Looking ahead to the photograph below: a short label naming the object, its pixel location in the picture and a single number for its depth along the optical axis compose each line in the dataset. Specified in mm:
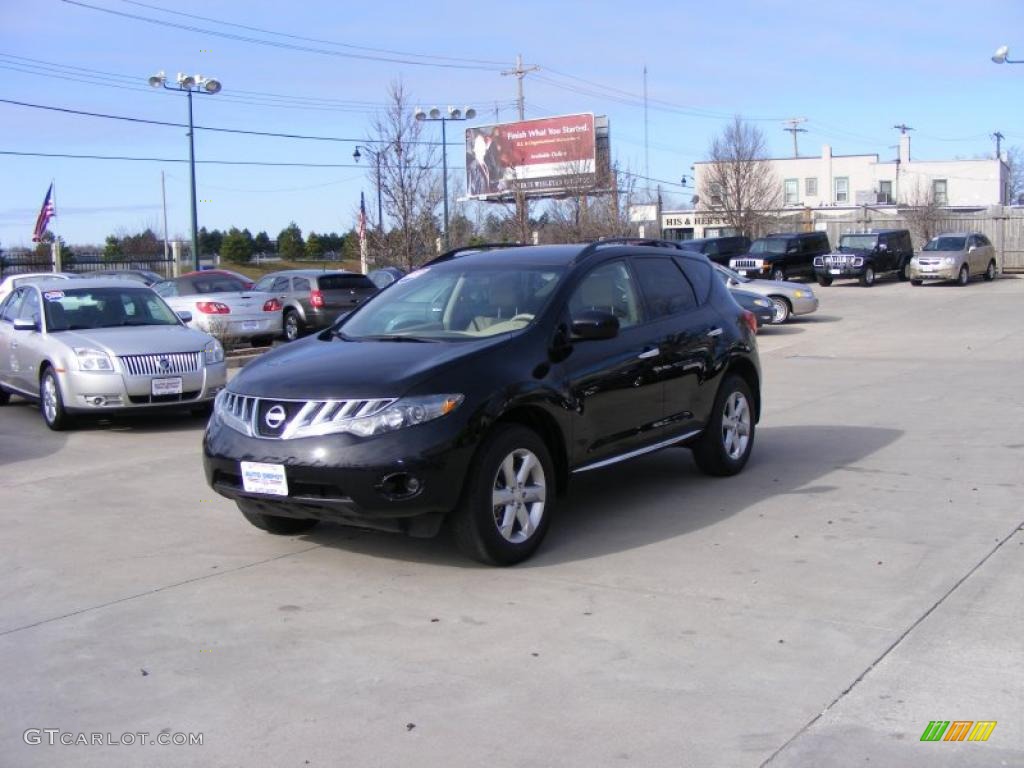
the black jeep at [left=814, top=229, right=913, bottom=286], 35781
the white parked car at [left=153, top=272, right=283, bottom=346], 19297
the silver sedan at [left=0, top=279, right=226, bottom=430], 11047
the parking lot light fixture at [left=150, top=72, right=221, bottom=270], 33688
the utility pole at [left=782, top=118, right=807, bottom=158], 88006
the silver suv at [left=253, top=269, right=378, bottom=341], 23344
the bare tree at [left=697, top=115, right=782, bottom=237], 55094
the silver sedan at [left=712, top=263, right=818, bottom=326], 23250
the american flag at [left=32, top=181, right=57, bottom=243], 35656
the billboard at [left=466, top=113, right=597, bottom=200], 55312
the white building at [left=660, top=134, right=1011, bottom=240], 71625
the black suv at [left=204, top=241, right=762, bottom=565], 5750
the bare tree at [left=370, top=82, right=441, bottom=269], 23703
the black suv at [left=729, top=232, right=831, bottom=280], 34094
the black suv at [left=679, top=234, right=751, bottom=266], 36438
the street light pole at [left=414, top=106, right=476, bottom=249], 42550
